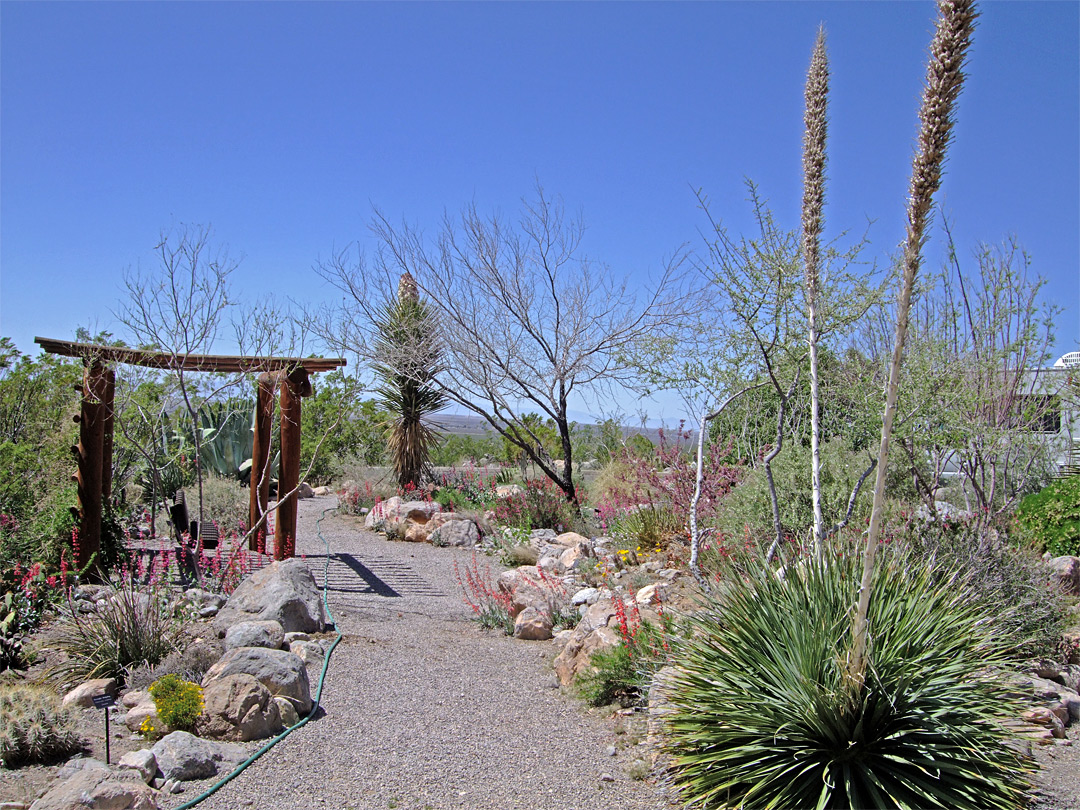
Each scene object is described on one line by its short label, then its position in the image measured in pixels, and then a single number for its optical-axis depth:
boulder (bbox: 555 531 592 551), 11.05
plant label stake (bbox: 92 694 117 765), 3.91
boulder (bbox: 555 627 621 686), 5.59
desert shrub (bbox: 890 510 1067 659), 5.98
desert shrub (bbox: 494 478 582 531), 12.62
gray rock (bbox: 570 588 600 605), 7.97
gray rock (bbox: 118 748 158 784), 3.89
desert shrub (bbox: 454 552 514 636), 7.53
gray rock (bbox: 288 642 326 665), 6.04
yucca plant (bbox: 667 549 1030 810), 3.56
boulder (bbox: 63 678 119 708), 4.90
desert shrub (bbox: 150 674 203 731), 4.43
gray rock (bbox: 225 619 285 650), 5.71
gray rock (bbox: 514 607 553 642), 7.25
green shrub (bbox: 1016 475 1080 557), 8.99
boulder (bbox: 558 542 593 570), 9.57
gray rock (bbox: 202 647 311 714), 4.88
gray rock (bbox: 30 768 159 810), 3.31
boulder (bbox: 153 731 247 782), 3.96
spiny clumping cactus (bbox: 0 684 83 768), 4.03
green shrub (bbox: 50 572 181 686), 5.44
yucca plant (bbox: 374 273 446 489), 14.44
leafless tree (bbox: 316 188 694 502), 12.95
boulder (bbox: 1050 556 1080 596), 7.56
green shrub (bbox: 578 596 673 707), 5.16
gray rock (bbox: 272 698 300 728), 4.70
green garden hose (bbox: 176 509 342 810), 3.77
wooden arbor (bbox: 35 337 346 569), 8.23
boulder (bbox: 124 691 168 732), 4.52
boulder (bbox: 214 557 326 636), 6.60
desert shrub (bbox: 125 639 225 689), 5.23
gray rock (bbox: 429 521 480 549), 12.57
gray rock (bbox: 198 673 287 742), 4.47
